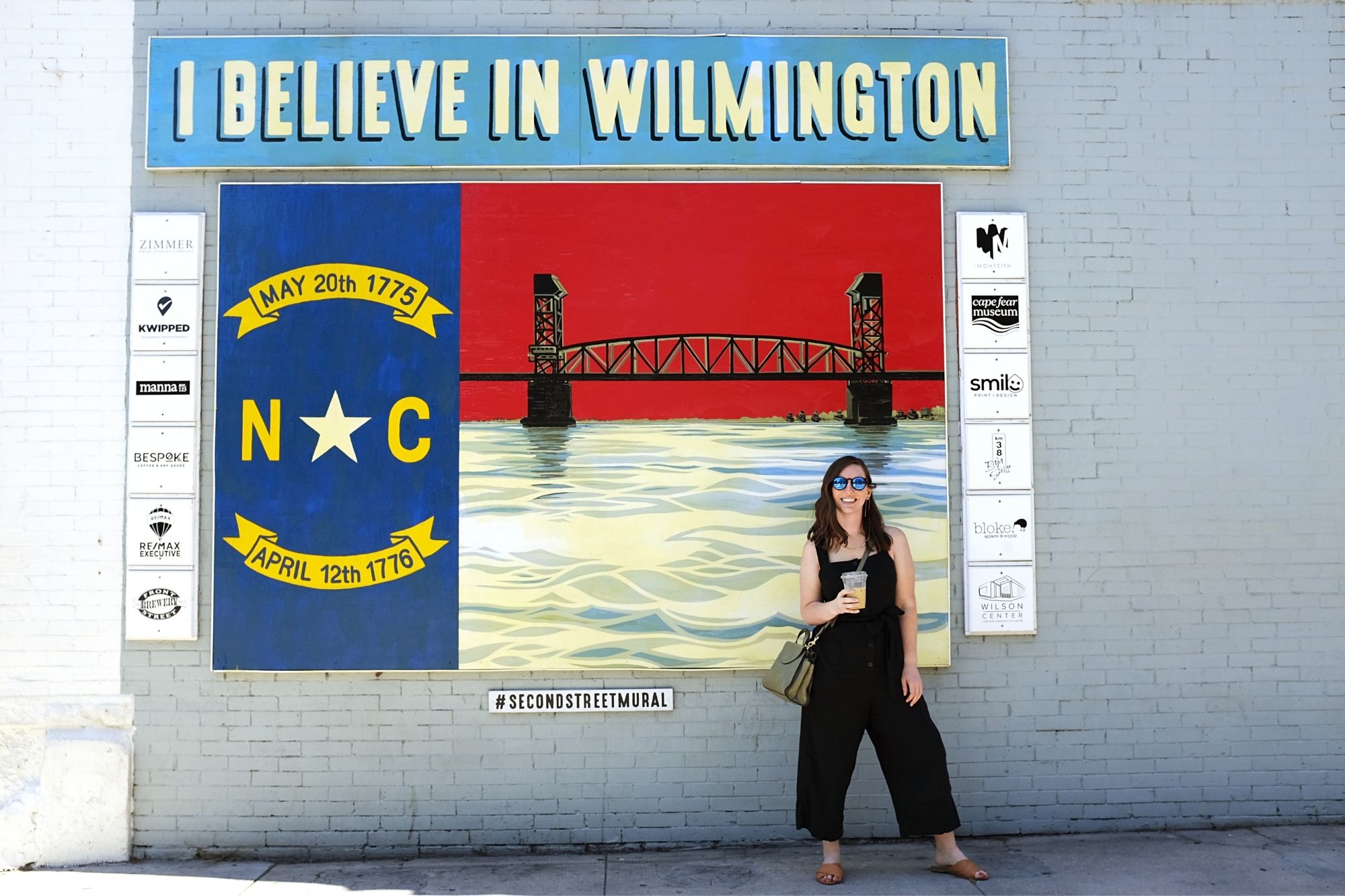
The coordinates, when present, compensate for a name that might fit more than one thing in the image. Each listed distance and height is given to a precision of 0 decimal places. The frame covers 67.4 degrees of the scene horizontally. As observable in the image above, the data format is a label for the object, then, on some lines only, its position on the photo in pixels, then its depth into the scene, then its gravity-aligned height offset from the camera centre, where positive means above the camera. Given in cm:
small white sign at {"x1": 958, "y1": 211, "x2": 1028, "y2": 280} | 596 +145
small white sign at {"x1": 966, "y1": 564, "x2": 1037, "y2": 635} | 581 -63
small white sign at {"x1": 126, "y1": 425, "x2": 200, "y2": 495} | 576 +19
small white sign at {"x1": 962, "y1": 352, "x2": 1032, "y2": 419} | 591 +61
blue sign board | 588 +229
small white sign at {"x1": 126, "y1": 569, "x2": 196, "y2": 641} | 572 -63
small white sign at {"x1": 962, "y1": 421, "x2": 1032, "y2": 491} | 587 +20
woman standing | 500 -102
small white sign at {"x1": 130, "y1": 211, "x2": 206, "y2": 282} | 582 +143
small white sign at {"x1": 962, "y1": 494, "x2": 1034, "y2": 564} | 585 -22
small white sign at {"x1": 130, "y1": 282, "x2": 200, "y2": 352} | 580 +101
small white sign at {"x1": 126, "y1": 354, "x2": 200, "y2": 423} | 578 +60
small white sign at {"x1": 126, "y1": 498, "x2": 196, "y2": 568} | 574 -22
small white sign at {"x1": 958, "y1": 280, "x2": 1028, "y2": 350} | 594 +104
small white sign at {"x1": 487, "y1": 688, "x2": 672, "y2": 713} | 571 -118
